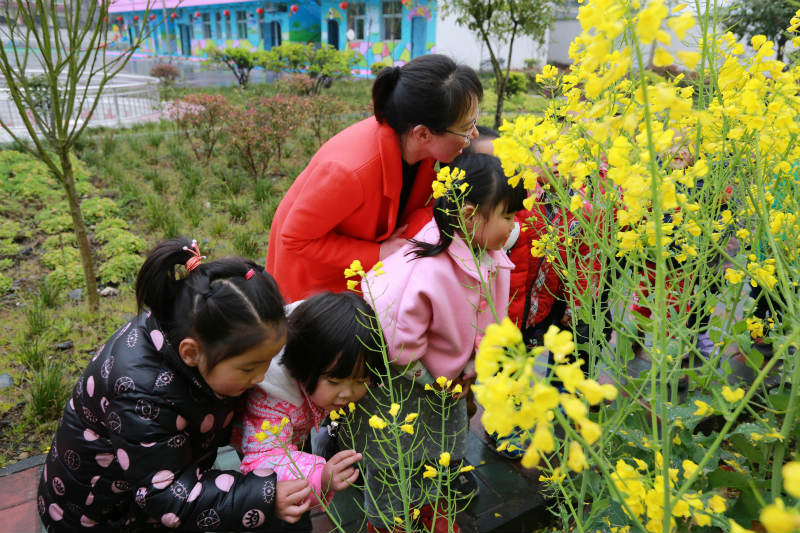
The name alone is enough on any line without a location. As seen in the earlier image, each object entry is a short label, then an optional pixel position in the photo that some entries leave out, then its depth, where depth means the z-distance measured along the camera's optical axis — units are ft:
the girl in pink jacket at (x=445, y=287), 5.82
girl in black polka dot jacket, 4.70
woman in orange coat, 6.31
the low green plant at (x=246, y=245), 14.51
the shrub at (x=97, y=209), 17.29
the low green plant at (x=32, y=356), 9.51
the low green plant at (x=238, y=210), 17.71
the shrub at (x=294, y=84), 39.07
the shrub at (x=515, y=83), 52.90
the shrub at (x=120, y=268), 13.55
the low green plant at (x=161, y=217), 15.94
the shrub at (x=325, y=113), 25.54
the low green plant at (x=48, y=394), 8.51
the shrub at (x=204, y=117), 23.12
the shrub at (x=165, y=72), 54.29
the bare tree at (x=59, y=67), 9.37
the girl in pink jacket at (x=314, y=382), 5.38
